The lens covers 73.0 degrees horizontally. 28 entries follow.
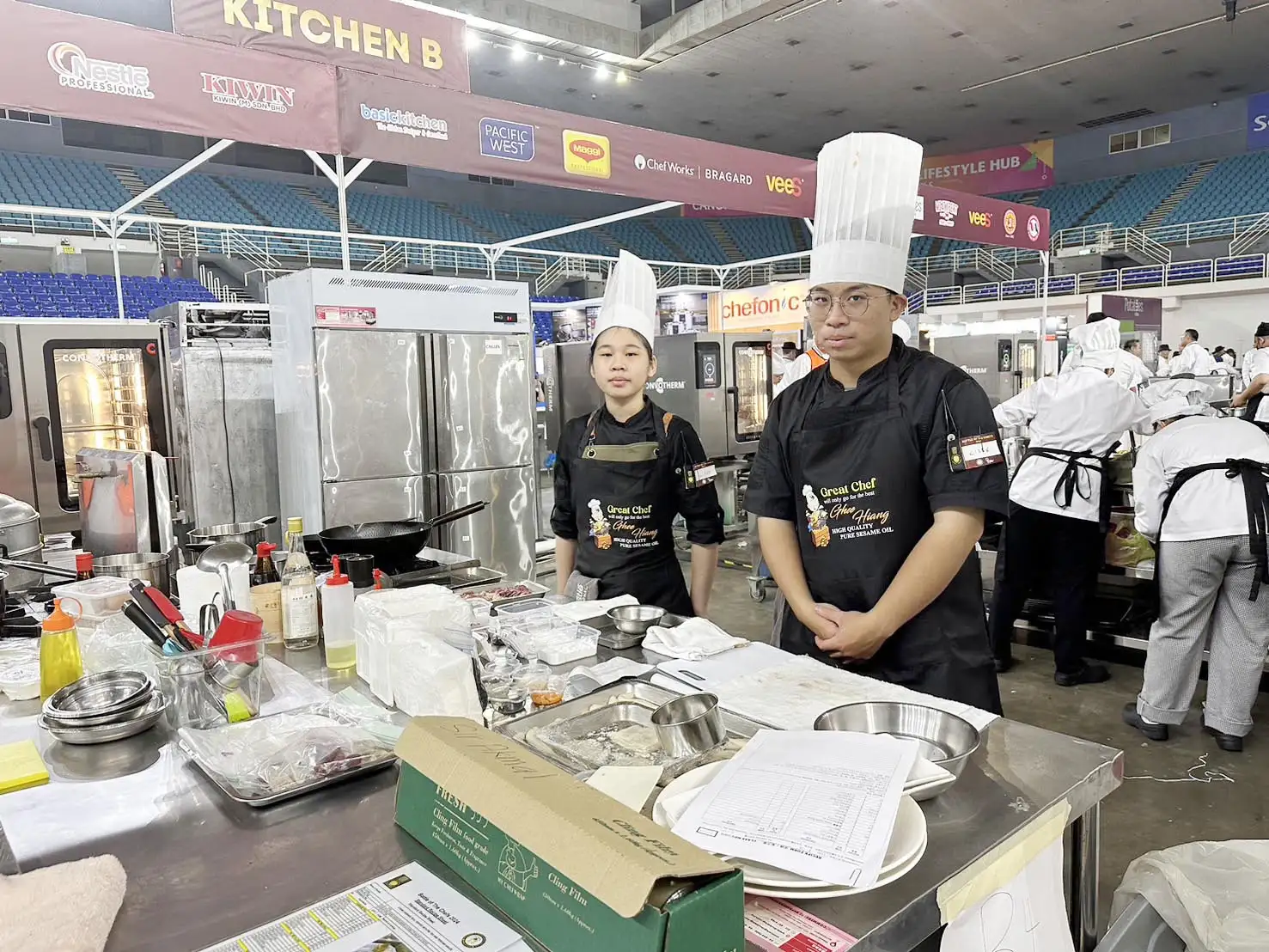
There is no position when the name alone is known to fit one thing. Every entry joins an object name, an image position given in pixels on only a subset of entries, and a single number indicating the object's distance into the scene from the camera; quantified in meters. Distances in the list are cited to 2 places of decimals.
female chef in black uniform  2.80
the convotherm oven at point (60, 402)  4.51
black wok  2.44
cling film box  0.79
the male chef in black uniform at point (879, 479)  1.98
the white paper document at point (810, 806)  1.00
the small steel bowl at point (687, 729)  1.35
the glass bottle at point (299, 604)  2.04
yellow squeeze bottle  1.68
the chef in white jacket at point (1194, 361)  12.36
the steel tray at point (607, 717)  1.35
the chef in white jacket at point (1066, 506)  4.34
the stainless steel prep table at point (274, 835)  1.00
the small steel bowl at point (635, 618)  2.05
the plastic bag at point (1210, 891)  1.33
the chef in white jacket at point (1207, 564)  3.41
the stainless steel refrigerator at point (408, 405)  4.61
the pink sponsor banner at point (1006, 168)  19.00
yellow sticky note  1.34
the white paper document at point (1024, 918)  1.12
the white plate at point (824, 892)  0.97
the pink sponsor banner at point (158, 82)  2.81
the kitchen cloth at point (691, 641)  1.87
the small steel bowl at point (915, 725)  1.34
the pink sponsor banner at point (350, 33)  3.49
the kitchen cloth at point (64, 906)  0.92
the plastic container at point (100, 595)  2.09
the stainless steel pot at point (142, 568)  2.38
